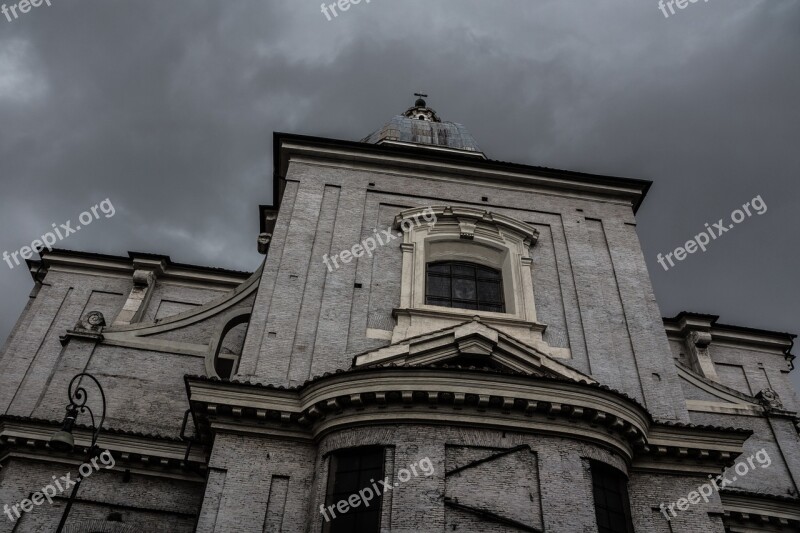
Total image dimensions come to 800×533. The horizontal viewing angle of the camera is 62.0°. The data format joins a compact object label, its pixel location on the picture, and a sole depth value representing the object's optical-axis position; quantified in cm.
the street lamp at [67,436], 1108
